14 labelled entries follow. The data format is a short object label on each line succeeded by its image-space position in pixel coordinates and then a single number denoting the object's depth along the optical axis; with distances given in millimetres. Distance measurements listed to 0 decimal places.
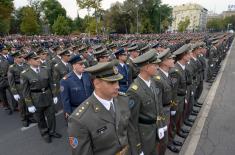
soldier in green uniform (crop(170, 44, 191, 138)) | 5000
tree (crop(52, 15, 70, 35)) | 50188
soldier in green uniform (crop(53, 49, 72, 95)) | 7018
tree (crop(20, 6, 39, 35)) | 49031
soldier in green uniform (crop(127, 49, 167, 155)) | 3256
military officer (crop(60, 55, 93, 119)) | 4616
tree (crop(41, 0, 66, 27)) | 73938
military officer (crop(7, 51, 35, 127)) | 6738
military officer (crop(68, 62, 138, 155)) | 2330
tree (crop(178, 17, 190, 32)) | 86250
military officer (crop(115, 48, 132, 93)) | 6234
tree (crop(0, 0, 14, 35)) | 34000
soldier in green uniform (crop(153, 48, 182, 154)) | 3921
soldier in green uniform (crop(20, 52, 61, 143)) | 5387
